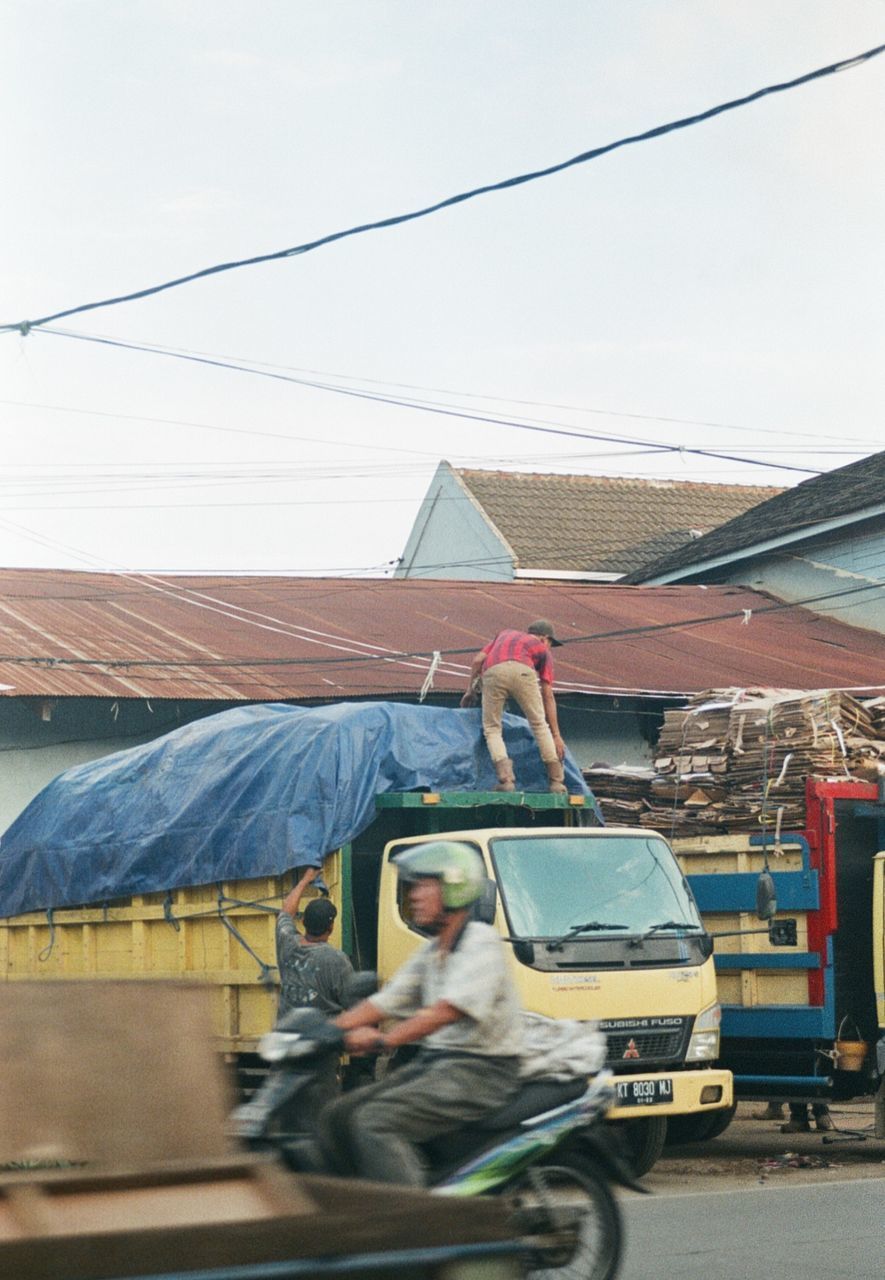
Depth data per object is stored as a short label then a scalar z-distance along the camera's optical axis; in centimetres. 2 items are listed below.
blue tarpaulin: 1288
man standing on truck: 1370
